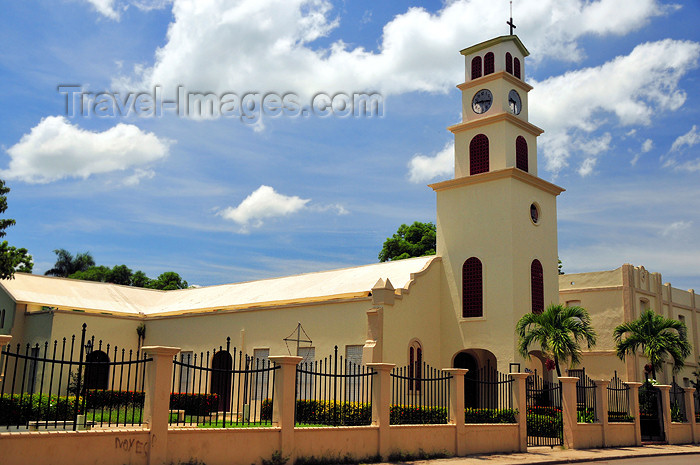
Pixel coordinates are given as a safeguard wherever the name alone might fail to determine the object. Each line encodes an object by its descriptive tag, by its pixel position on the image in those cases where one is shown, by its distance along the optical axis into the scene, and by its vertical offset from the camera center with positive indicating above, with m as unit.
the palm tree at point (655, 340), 28.39 +1.75
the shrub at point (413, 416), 18.44 -1.12
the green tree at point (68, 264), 64.79 +10.20
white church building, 26.73 +3.53
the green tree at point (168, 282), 64.56 +8.56
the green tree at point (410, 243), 50.50 +10.07
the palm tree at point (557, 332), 24.34 +1.75
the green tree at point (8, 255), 25.12 +4.25
